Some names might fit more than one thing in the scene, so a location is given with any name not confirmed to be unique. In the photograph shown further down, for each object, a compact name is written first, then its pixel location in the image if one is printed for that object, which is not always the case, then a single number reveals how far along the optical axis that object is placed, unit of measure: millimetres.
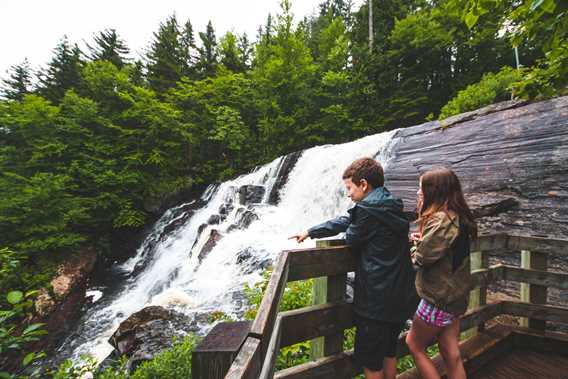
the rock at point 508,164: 4156
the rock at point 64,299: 7859
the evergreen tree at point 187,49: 24566
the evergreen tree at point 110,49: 20928
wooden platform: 2342
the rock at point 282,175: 10977
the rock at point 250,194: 11164
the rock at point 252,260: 6527
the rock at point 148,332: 4020
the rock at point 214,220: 10277
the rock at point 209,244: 7954
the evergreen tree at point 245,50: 28006
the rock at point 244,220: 8914
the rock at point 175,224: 11758
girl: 1646
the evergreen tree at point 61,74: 18594
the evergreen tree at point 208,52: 25234
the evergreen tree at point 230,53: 23594
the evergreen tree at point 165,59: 22275
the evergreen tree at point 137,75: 18672
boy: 1596
